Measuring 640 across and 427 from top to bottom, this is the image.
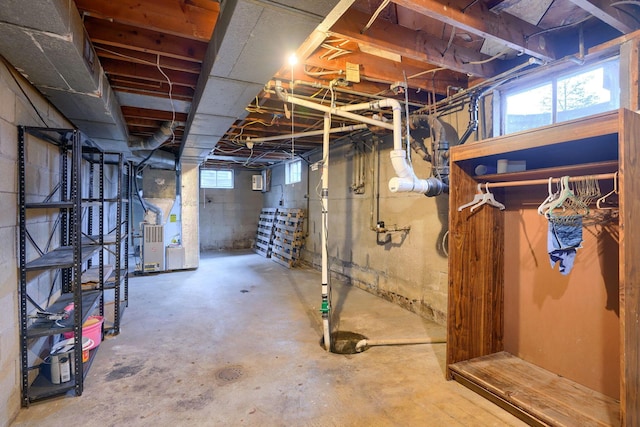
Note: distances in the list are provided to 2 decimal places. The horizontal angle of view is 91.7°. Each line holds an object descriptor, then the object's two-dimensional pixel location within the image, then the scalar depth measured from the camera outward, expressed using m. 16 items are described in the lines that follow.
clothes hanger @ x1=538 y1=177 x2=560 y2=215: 1.80
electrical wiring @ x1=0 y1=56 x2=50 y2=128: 1.80
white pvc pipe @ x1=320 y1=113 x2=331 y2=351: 2.83
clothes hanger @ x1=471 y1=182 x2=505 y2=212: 2.18
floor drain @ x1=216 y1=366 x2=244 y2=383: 2.25
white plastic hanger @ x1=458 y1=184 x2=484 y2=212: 2.17
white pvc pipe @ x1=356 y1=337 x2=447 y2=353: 2.72
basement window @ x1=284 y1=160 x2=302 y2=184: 6.90
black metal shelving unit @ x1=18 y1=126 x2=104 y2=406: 1.92
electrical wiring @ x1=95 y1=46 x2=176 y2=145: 2.19
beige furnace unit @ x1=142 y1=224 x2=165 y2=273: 5.46
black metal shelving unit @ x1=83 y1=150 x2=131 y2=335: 2.86
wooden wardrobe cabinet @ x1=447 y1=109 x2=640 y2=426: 1.43
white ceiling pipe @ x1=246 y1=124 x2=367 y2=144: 3.75
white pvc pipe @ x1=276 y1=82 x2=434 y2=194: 2.72
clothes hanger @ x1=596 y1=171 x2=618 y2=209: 1.54
